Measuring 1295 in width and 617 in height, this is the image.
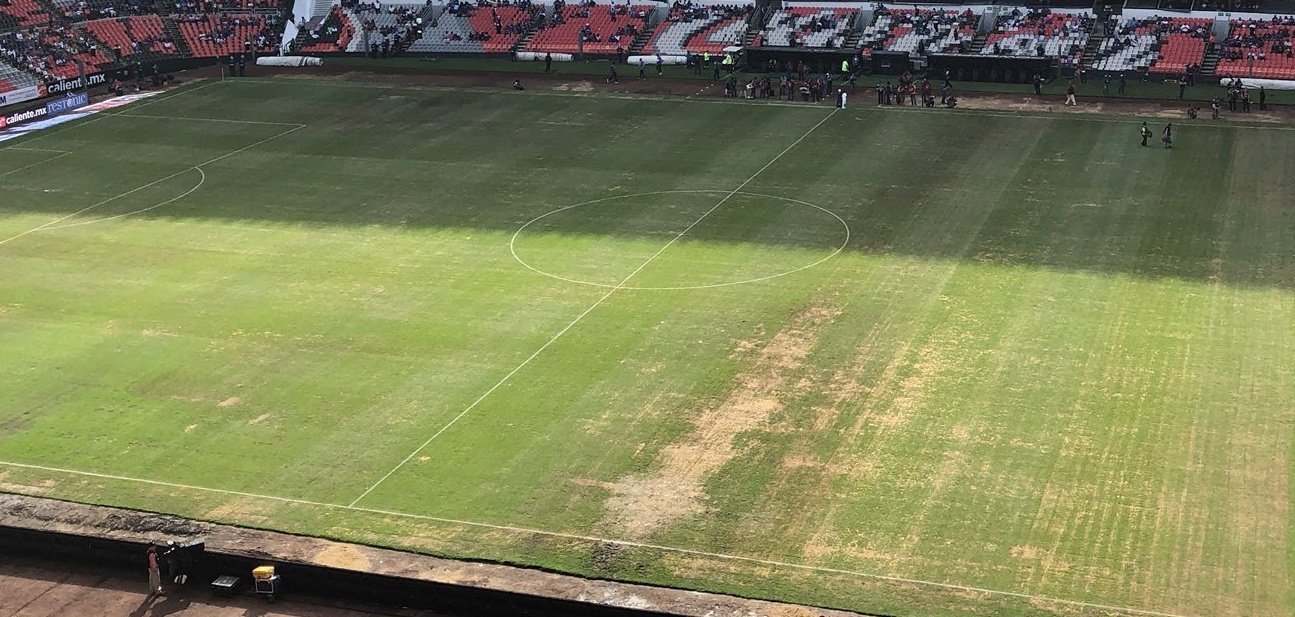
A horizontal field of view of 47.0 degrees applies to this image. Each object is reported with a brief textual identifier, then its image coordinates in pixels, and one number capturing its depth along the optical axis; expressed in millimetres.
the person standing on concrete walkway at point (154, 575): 34875
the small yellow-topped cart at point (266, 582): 34438
